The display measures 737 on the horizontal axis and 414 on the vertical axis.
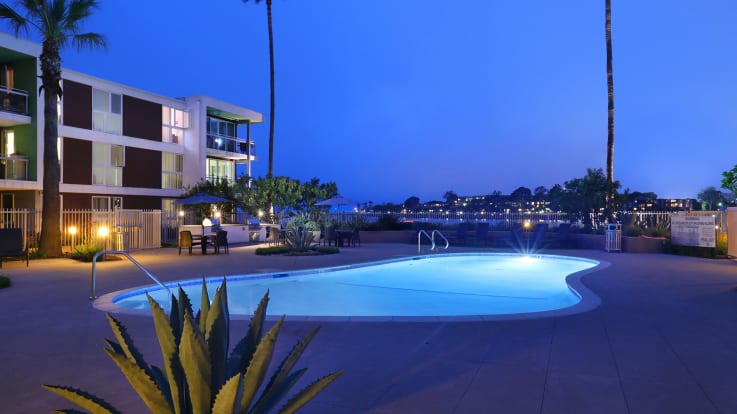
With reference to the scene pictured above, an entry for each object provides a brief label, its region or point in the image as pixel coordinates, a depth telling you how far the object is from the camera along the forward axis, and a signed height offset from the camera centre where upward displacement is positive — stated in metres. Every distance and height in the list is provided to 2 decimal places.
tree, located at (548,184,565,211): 22.20 +0.73
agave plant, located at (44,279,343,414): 2.03 -0.69
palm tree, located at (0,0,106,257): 14.70 +5.08
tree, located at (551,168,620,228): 20.91 +0.63
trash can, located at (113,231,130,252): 16.08 -0.88
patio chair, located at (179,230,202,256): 15.78 -0.88
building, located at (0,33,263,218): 19.70 +3.40
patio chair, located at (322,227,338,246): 18.98 -0.87
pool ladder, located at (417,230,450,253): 17.71 -1.30
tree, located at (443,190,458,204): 59.34 +1.98
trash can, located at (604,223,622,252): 17.20 -0.89
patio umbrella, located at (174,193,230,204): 20.80 +0.55
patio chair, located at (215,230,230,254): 16.19 -0.86
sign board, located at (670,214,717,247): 14.89 -0.58
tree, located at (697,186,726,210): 46.17 +1.69
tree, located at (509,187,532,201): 59.75 +2.53
